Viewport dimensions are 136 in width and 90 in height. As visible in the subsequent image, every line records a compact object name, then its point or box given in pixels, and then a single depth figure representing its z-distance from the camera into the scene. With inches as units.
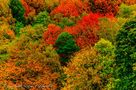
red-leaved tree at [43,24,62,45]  3555.6
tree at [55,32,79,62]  3312.0
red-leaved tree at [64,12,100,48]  3432.6
